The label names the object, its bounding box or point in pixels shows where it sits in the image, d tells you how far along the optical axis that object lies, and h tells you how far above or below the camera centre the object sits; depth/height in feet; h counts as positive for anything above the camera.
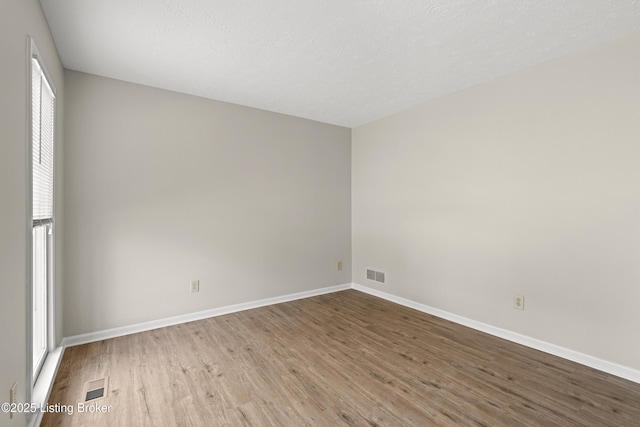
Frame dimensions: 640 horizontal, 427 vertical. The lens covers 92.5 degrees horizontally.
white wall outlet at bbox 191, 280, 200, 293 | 10.84 -2.65
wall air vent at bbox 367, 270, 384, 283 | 13.67 -2.92
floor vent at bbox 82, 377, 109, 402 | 6.52 -3.95
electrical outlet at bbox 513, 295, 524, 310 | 9.09 -2.69
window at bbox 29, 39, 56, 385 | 6.17 +0.08
